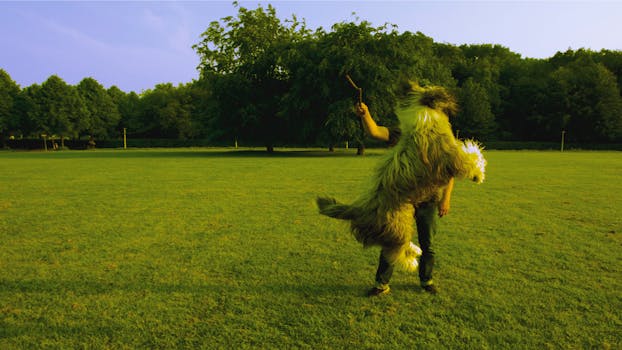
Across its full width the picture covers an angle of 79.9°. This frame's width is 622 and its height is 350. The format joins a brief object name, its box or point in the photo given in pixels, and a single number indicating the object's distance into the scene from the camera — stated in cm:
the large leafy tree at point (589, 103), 5806
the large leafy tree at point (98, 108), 7025
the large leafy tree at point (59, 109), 6122
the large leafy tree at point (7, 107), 6244
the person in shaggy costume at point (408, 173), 384
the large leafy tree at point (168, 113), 7156
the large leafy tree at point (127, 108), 7544
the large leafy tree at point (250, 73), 3888
